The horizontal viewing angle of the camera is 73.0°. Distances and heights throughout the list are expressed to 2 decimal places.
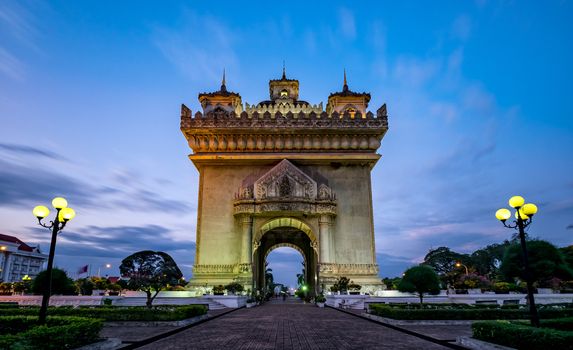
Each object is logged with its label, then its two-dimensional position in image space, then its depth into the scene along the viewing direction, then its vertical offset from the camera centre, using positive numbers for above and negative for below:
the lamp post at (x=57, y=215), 10.25 +1.71
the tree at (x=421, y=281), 17.83 -0.39
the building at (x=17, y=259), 64.44 +2.84
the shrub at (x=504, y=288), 27.62 -1.15
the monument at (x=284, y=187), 29.66 +6.76
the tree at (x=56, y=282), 17.85 -0.31
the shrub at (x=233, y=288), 26.69 -0.95
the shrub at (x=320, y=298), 26.36 -1.70
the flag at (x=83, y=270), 33.12 +0.42
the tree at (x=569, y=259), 16.50 +0.53
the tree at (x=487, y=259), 62.53 +2.07
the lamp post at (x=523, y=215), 10.23 +1.56
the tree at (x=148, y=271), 17.66 +0.15
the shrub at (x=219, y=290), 26.47 -1.07
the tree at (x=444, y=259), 66.19 +2.23
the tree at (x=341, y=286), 26.58 -0.87
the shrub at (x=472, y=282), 30.83 -0.87
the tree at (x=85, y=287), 25.14 -0.77
